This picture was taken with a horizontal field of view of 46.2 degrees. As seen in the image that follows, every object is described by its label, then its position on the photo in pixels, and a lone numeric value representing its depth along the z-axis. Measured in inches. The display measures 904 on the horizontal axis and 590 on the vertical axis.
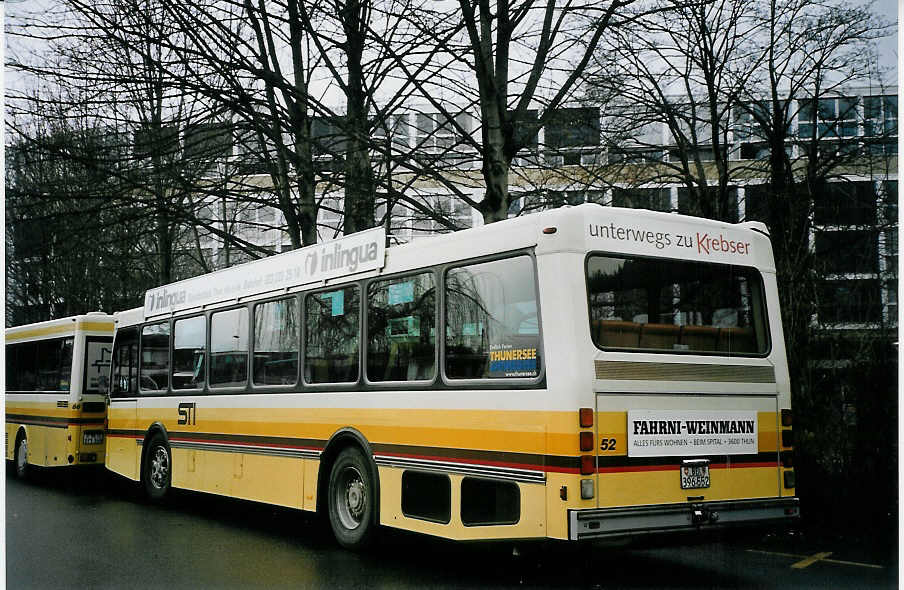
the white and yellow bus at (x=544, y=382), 295.6
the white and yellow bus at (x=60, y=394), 637.3
